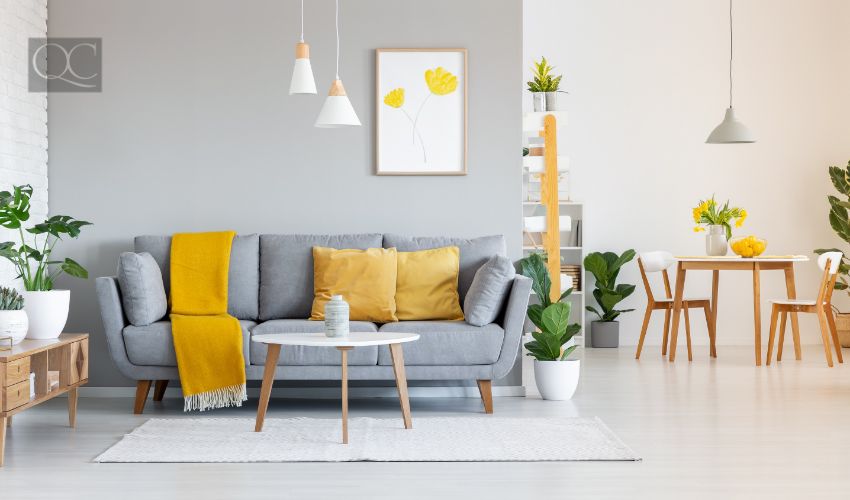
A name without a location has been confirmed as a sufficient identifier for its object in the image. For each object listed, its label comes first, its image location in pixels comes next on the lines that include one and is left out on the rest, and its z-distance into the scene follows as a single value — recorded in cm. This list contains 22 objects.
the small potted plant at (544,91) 636
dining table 713
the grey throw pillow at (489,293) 497
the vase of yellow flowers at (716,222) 742
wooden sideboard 391
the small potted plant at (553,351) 531
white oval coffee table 412
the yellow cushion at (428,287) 525
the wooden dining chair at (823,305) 704
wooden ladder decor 620
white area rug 389
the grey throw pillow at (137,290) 493
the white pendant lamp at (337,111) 461
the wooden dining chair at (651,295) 766
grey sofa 488
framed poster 562
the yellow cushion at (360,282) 519
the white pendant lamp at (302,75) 456
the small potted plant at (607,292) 835
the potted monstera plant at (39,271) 453
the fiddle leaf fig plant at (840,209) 822
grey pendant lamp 738
